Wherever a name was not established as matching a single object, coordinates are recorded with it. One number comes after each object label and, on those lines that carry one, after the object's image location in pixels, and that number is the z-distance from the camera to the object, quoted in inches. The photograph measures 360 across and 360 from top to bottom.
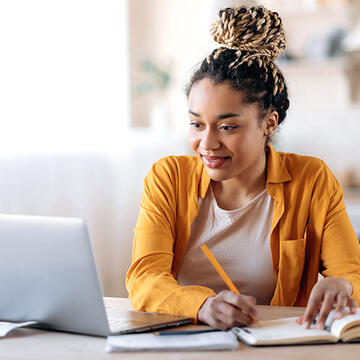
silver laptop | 52.5
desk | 51.6
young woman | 66.2
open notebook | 53.3
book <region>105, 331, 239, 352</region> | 52.2
